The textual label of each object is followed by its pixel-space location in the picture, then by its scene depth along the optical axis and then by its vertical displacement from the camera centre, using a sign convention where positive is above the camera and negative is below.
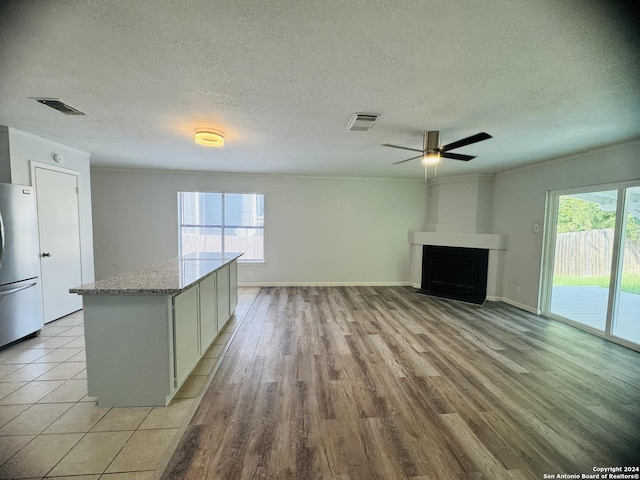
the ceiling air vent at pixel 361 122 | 2.46 +1.08
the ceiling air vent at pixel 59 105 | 2.24 +1.08
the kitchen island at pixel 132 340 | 1.88 -0.92
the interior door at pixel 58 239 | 3.32 -0.27
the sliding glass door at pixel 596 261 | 3.09 -0.43
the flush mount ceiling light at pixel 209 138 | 2.79 +0.97
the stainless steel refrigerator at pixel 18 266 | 2.72 -0.54
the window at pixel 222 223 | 5.59 +0.00
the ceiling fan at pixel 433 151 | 2.89 +0.89
